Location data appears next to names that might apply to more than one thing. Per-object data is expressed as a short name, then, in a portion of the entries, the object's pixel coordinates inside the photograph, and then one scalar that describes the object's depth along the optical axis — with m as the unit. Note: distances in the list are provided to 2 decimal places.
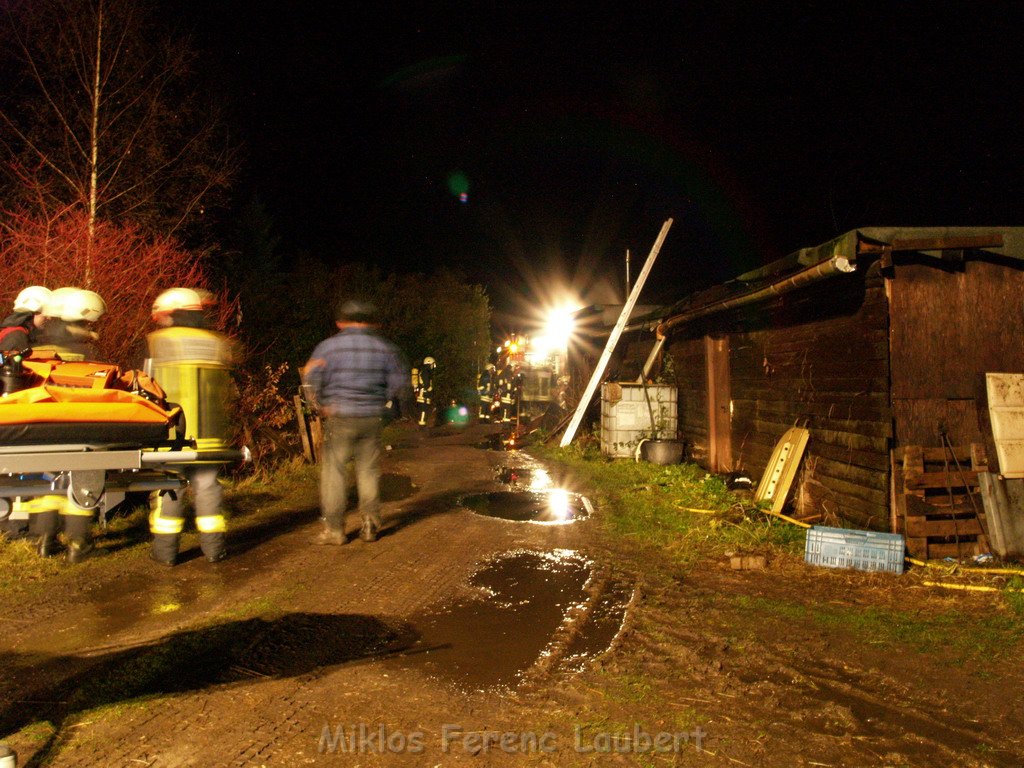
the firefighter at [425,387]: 22.48
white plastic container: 12.55
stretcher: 3.40
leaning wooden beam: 13.53
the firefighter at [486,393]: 24.50
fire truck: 21.02
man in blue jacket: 6.21
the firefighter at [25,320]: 4.53
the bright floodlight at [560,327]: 18.62
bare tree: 9.88
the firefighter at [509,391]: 20.48
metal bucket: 11.67
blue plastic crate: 5.68
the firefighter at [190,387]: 5.43
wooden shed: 6.28
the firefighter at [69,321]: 5.04
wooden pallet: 6.14
